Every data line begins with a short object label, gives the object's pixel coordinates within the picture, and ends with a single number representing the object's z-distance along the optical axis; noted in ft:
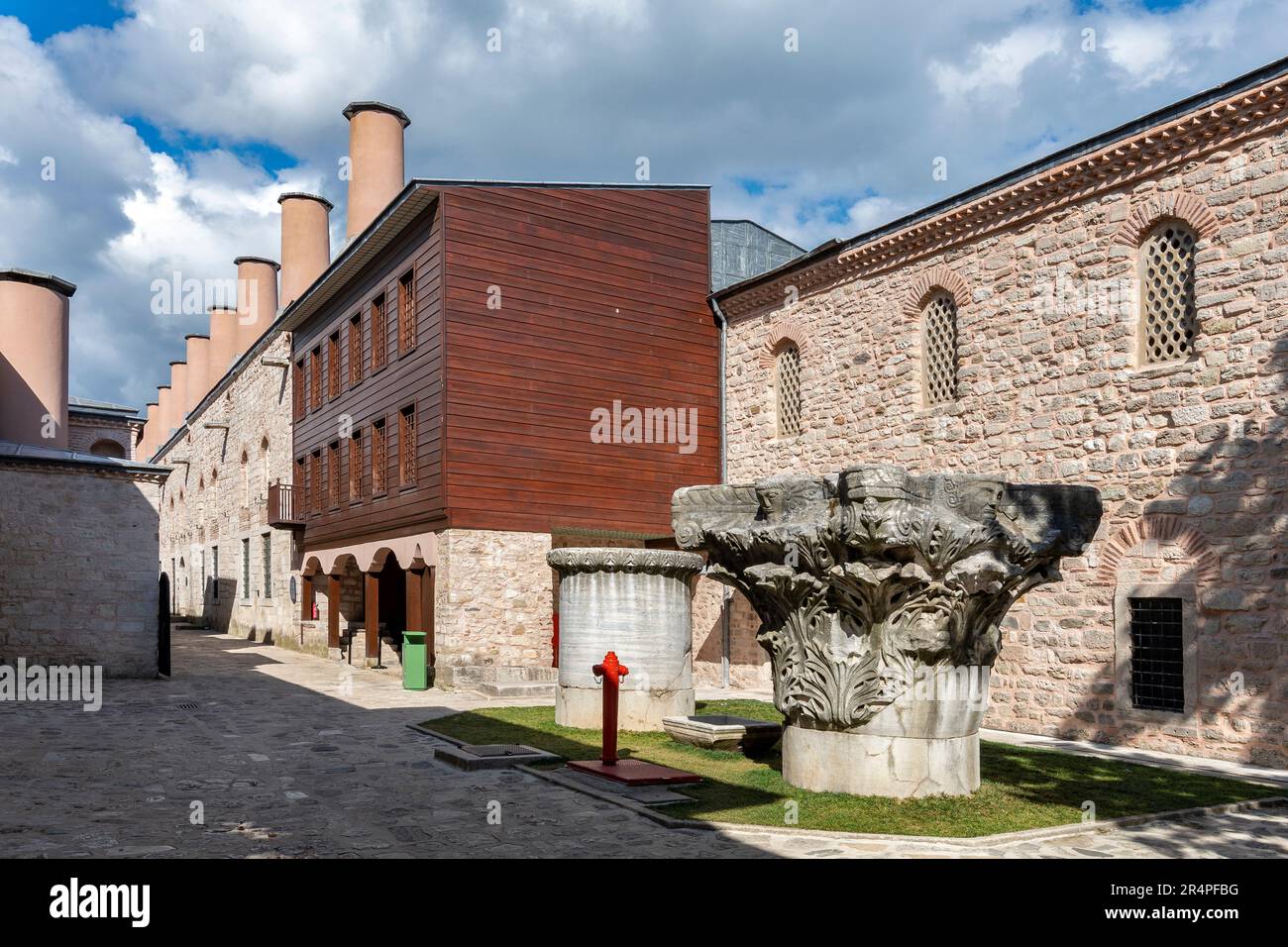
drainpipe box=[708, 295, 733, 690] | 64.54
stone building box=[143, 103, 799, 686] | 60.03
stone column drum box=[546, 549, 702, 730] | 40.24
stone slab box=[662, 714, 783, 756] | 33.53
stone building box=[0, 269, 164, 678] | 58.18
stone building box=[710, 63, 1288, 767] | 36.99
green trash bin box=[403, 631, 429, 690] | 58.18
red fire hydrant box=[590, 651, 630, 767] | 29.99
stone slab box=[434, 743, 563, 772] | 31.24
